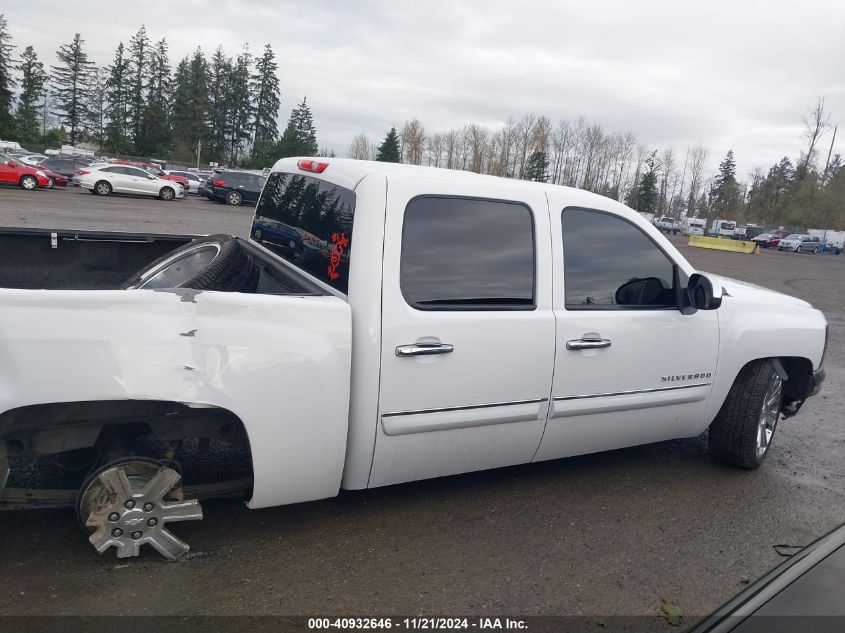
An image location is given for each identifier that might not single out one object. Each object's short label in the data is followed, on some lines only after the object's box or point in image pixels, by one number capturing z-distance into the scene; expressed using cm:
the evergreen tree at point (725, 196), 10406
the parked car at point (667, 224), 7394
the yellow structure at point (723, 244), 4353
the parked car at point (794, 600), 177
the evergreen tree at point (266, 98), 8312
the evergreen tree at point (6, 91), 7376
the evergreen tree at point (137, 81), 8806
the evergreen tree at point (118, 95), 8644
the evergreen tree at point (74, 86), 9056
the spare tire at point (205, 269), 352
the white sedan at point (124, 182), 3181
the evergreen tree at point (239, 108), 8438
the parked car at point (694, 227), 7593
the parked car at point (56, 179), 3269
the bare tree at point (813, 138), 9174
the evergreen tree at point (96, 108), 9127
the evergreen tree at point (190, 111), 8444
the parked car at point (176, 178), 4238
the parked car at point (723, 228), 7425
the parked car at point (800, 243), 5644
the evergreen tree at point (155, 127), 8444
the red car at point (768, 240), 5822
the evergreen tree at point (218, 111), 8506
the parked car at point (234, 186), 3519
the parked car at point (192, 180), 4425
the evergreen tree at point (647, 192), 9882
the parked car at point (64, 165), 3662
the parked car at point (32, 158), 4094
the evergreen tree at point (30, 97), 7769
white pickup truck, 283
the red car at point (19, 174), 2936
